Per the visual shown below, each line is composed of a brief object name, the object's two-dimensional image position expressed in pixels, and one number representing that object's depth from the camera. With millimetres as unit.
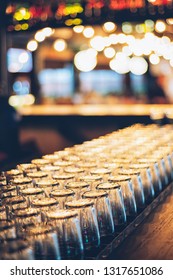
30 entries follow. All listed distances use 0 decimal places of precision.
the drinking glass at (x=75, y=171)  2435
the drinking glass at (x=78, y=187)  2029
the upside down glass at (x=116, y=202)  2027
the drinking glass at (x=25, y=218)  1664
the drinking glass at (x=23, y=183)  2152
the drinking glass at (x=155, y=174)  2641
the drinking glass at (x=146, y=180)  2480
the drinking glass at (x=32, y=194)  1969
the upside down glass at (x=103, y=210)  1901
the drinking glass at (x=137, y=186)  2312
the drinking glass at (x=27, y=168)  2587
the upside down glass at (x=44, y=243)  1531
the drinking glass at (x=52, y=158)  2971
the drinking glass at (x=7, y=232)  1493
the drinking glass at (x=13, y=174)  2375
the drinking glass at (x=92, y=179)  2179
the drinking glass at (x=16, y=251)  1392
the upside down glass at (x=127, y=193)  2170
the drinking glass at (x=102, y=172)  2332
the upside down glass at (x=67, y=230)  1659
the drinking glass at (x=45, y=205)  1784
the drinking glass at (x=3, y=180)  2244
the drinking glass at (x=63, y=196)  1909
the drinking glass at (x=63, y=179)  2279
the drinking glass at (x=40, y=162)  2824
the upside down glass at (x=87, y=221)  1773
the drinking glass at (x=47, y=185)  2121
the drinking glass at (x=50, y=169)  2516
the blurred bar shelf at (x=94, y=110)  8719
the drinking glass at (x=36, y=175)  2342
